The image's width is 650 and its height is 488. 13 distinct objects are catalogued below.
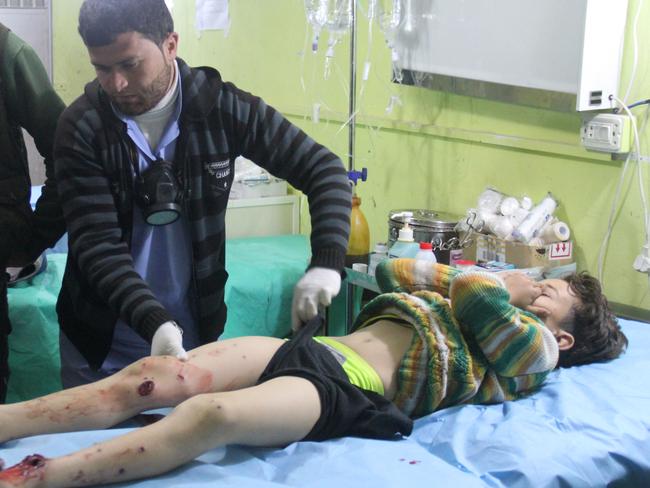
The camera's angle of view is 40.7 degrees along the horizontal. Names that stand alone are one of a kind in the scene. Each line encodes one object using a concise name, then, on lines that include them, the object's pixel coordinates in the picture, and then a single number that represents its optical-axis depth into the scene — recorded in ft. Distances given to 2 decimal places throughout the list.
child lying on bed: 4.62
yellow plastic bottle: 9.29
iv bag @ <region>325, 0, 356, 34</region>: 9.89
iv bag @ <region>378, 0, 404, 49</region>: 9.67
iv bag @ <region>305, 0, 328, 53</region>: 10.00
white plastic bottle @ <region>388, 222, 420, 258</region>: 8.43
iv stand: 9.63
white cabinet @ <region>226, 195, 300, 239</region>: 11.28
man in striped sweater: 5.44
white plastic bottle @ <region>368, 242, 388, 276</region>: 8.89
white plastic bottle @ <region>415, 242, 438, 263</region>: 8.10
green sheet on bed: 8.43
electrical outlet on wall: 7.59
